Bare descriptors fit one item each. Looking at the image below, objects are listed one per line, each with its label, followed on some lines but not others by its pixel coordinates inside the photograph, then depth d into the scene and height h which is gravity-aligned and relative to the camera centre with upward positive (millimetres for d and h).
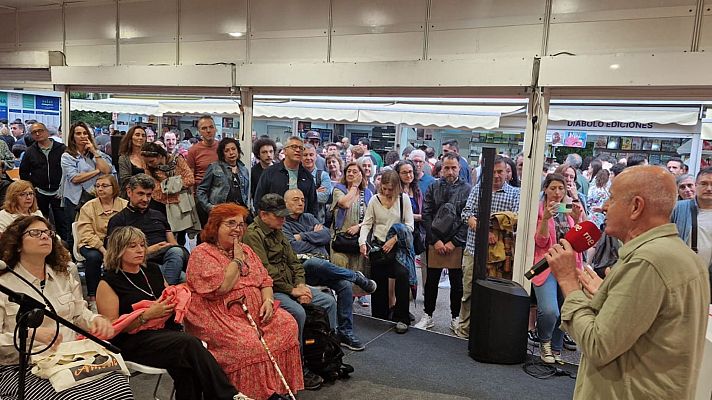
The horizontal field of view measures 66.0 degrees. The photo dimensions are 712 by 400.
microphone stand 1729 -625
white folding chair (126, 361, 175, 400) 2619 -1161
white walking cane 3012 -1143
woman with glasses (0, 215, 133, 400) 2289 -856
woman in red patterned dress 2955 -1024
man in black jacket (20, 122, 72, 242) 5316 -506
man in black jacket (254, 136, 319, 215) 4496 -363
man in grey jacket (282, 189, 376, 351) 4055 -968
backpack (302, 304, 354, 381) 3449 -1329
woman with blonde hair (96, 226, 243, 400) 2715 -1056
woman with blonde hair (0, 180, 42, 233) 3814 -574
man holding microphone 1513 -431
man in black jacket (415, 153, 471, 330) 4496 -708
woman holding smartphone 3980 -955
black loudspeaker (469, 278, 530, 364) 3812 -1224
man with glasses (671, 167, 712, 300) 3574 -405
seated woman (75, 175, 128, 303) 4156 -798
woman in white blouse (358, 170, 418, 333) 4445 -791
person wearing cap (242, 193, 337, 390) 3529 -837
